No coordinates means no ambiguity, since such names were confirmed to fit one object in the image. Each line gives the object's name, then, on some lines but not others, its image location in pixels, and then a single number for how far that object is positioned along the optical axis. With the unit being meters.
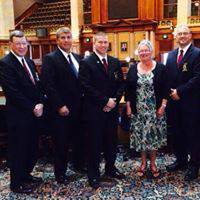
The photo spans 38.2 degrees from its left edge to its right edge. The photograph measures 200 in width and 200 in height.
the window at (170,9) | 12.40
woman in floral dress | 2.77
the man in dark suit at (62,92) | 2.68
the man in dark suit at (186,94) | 2.75
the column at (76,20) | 13.38
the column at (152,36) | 12.32
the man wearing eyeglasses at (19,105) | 2.56
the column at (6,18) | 13.25
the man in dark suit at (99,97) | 2.67
